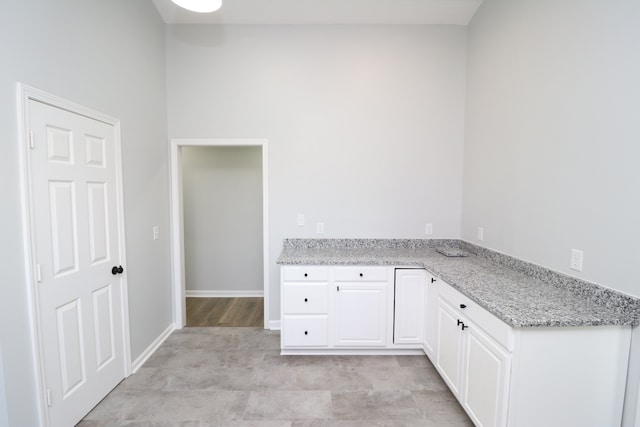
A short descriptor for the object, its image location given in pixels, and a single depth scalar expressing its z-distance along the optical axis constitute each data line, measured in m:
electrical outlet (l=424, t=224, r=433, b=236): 3.09
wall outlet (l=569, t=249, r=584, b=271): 1.65
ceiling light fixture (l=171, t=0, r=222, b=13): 1.93
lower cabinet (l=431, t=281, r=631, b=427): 1.39
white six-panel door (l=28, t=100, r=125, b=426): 1.63
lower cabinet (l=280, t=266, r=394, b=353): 2.57
